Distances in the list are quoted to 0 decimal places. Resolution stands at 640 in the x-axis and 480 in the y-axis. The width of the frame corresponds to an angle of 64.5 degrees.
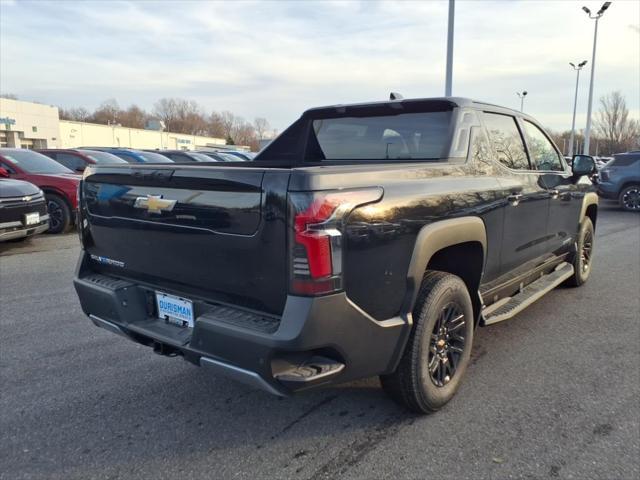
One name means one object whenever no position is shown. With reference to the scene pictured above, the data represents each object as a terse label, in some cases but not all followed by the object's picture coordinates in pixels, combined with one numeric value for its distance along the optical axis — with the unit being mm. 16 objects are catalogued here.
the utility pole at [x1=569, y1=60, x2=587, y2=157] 40281
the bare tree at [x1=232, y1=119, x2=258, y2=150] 120894
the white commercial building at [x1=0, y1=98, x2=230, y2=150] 54500
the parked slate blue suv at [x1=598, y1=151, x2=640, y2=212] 13750
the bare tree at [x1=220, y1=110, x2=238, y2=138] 123388
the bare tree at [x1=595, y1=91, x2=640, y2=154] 65038
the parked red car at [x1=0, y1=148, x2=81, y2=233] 9523
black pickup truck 2285
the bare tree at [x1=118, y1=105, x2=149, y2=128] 107112
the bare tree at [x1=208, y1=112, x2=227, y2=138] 119062
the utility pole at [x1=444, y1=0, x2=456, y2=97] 13828
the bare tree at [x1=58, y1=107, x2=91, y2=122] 101812
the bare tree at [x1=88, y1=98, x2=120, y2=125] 103875
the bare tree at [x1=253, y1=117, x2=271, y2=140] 135425
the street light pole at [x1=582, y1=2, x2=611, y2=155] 27470
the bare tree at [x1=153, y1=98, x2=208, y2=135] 116312
